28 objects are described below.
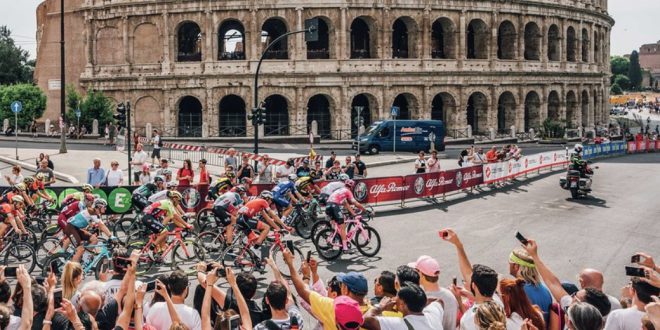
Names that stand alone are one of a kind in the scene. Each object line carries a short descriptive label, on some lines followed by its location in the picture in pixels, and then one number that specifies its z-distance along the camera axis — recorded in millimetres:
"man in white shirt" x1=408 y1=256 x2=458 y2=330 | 6464
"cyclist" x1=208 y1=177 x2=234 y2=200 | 15628
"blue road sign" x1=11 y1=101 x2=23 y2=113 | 30234
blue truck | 39312
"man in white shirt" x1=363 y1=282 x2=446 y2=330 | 5566
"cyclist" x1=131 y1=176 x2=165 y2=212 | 14664
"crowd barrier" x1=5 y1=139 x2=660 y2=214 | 17969
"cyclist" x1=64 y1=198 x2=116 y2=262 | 11750
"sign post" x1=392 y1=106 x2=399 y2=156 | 39156
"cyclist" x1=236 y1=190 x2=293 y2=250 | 12453
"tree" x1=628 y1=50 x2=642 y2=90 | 162375
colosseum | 46531
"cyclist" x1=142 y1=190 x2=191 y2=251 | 12484
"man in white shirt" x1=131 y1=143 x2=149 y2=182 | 22156
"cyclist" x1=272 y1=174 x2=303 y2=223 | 14161
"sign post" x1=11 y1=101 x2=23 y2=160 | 30234
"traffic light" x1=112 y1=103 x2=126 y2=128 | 24859
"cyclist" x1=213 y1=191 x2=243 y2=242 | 13375
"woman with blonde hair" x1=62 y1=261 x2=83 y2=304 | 6563
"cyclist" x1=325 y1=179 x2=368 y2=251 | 13719
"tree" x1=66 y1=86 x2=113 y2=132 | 46062
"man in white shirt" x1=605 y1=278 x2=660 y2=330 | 5801
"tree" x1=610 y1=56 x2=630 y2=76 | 169062
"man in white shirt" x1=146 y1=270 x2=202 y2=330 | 6133
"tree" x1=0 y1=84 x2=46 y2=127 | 50812
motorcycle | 22703
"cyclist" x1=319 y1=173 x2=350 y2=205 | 14547
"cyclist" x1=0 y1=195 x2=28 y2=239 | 12844
